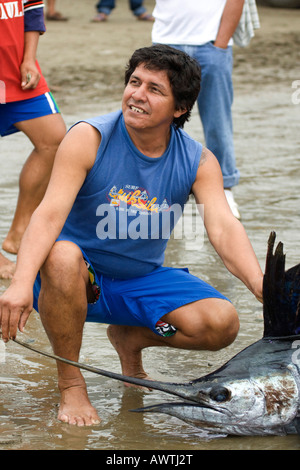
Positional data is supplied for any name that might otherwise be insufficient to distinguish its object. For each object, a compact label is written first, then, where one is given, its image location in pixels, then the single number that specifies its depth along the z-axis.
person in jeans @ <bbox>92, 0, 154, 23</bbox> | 24.61
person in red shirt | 7.88
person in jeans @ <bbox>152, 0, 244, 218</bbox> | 9.26
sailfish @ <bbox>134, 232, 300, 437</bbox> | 4.60
